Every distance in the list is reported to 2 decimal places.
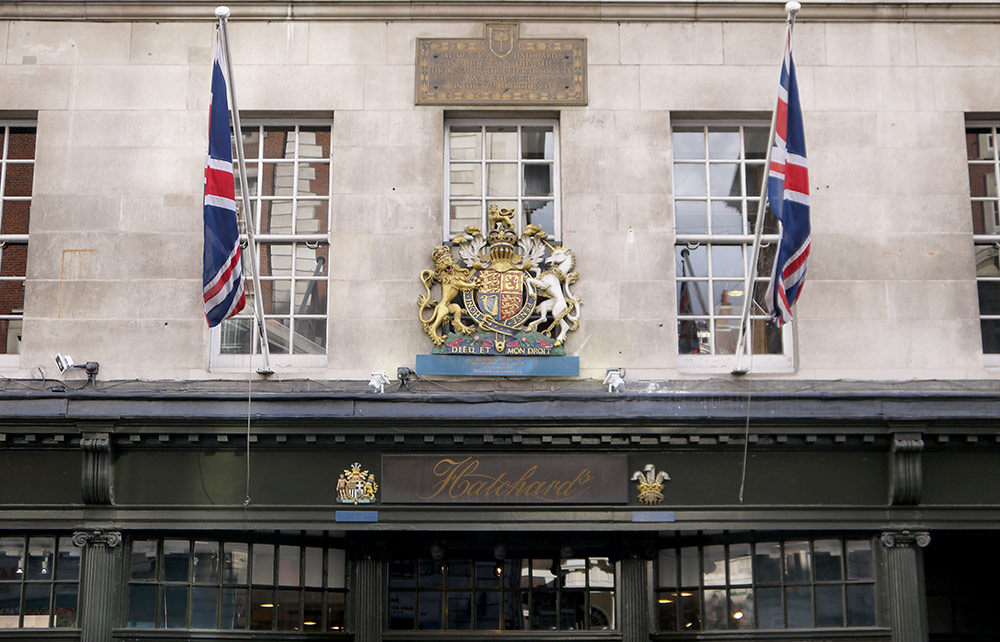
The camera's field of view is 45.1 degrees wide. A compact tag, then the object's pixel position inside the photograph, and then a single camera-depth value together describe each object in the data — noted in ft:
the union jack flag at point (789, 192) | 38.68
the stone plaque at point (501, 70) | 44.16
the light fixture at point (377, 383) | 41.70
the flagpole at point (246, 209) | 39.09
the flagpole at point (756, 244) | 39.19
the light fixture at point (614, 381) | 41.81
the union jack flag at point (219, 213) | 38.70
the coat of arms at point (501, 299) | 42.65
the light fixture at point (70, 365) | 42.11
